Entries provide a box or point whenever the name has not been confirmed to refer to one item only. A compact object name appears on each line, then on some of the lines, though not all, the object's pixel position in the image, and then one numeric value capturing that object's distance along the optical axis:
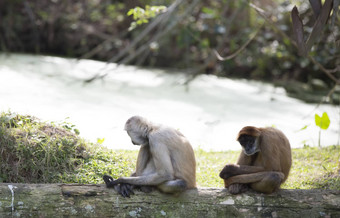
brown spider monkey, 12.42
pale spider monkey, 12.20
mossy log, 11.52
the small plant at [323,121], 18.55
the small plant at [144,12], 19.86
